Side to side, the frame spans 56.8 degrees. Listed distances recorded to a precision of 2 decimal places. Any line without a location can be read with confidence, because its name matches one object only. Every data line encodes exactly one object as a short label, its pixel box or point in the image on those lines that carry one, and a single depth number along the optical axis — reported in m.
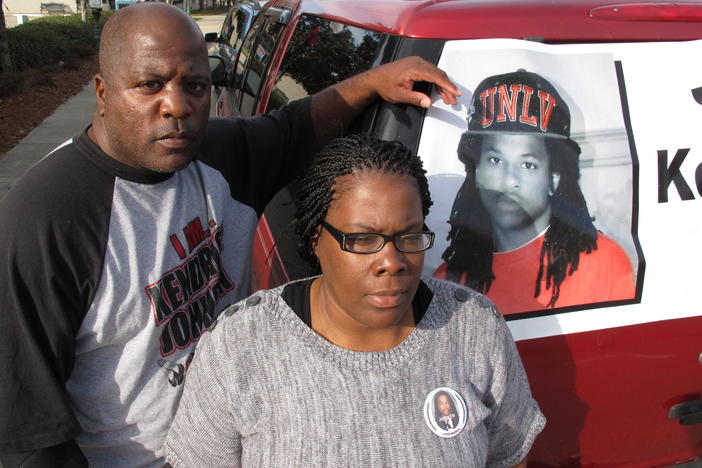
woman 1.43
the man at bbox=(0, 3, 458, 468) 1.52
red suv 1.83
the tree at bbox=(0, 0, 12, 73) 11.67
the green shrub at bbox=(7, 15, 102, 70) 13.80
